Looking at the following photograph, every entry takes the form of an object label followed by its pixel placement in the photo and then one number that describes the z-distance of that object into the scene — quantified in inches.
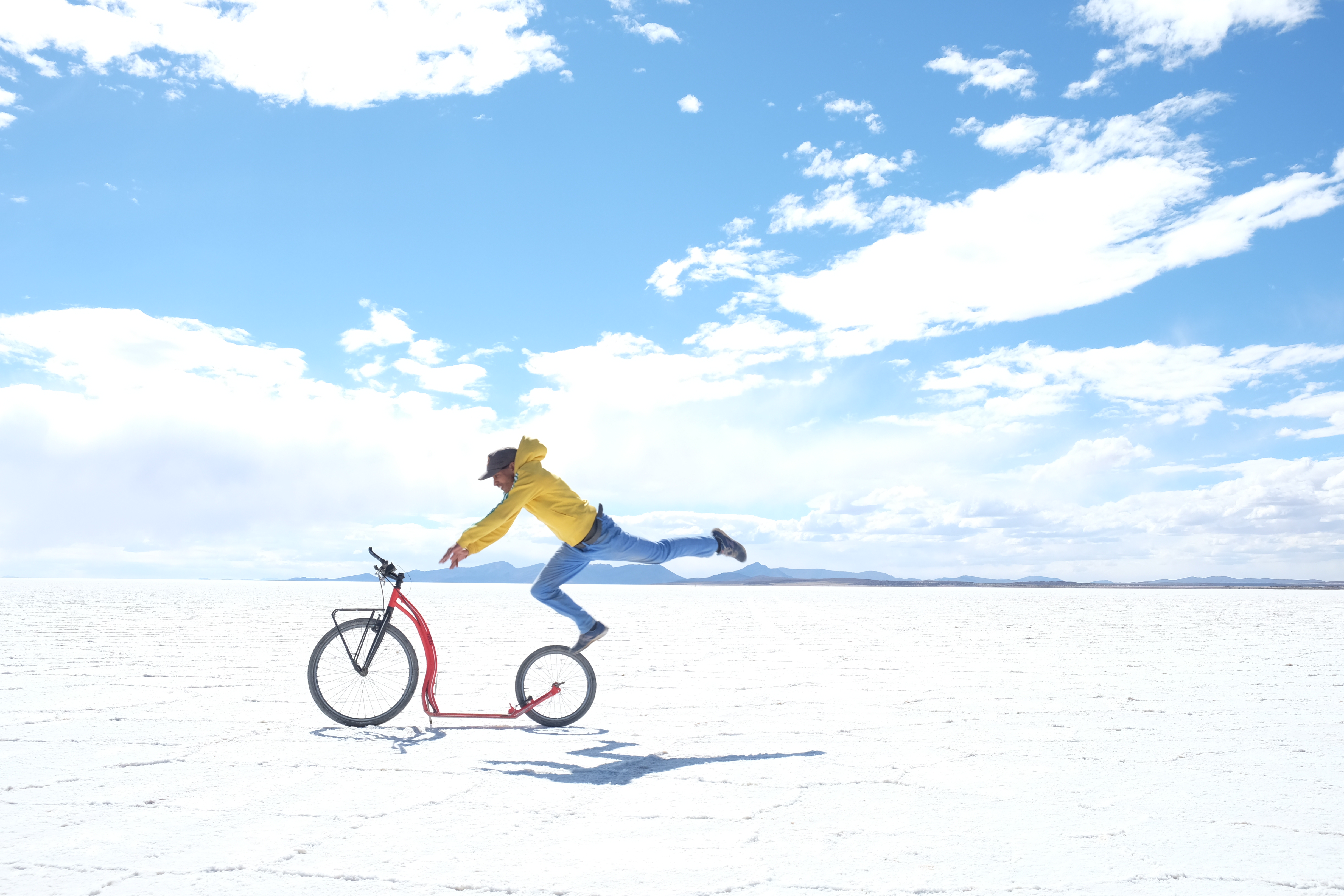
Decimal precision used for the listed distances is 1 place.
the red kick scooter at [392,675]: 188.5
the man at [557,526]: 178.7
